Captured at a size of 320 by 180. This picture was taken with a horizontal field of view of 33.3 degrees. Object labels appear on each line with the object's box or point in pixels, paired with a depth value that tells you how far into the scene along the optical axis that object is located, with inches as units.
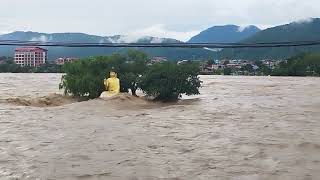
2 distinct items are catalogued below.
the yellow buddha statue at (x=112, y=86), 1037.8
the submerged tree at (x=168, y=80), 1135.6
